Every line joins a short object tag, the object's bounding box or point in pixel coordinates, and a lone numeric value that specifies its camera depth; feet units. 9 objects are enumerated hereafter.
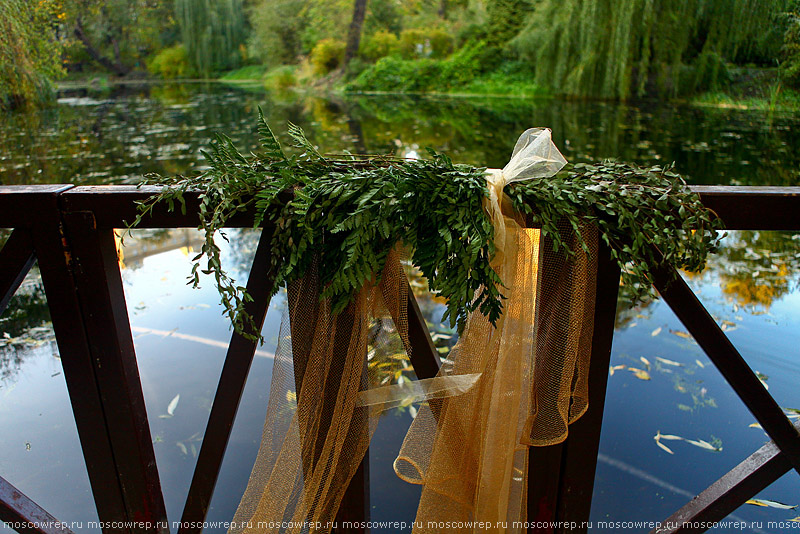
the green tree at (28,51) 16.20
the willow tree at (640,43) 17.25
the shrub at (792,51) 12.34
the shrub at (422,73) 37.83
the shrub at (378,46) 39.42
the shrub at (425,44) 37.72
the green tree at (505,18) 33.42
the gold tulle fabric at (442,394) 3.23
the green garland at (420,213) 2.89
